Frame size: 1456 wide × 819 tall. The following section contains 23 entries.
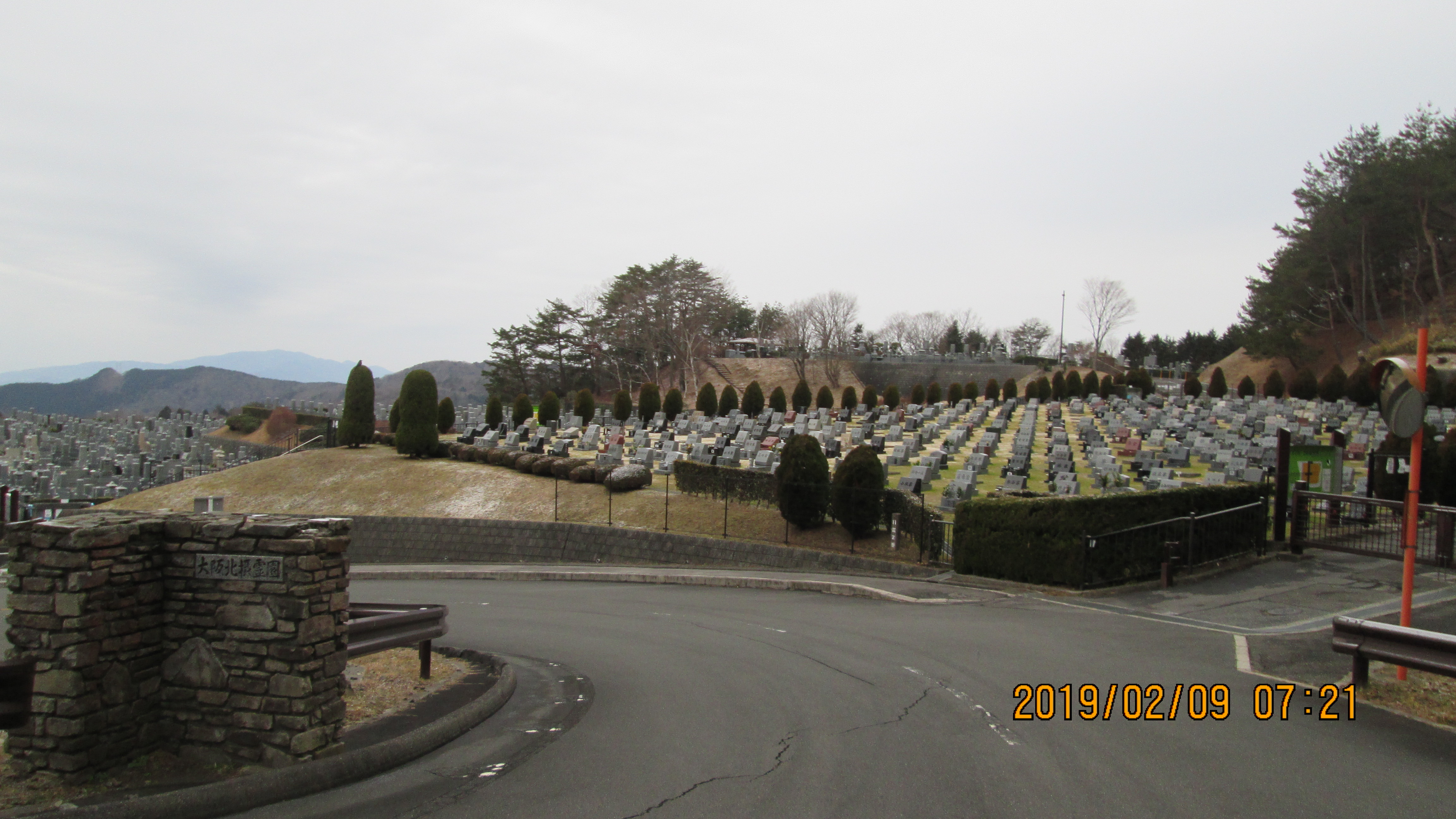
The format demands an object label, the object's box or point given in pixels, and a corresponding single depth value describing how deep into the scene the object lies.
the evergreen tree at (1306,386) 46.19
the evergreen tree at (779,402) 47.03
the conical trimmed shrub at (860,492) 18.75
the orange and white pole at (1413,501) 7.27
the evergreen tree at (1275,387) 49.00
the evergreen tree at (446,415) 40.47
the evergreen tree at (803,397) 50.03
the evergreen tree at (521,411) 41.31
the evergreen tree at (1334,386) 44.66
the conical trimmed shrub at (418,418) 32.12
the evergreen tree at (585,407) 42.97
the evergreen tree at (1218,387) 49.59
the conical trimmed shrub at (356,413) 35.03
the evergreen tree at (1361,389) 42.12
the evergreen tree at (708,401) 45.38
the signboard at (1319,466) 16.44
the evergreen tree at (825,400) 50.12
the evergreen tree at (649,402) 41.91
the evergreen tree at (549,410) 40.94
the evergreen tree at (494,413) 40.97
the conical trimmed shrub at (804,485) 19.70
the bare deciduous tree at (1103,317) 92.44
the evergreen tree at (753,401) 44.88
